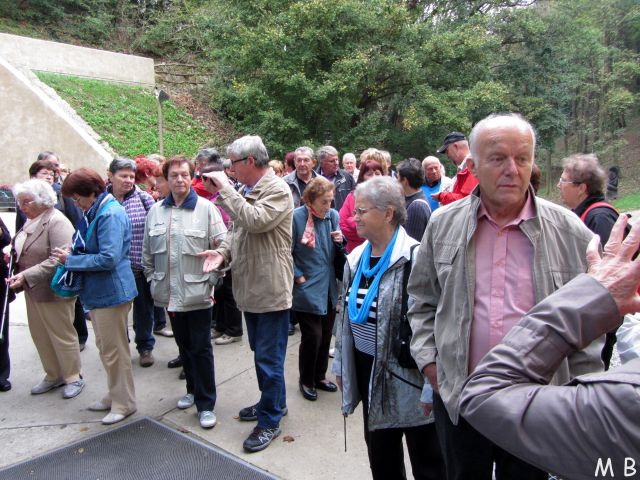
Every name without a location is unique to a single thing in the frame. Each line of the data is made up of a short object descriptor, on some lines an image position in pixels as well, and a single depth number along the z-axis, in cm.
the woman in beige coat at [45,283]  397
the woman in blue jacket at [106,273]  356
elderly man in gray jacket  176
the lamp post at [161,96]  1095
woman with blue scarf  233
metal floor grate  306
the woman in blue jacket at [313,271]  389
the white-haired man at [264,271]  320
